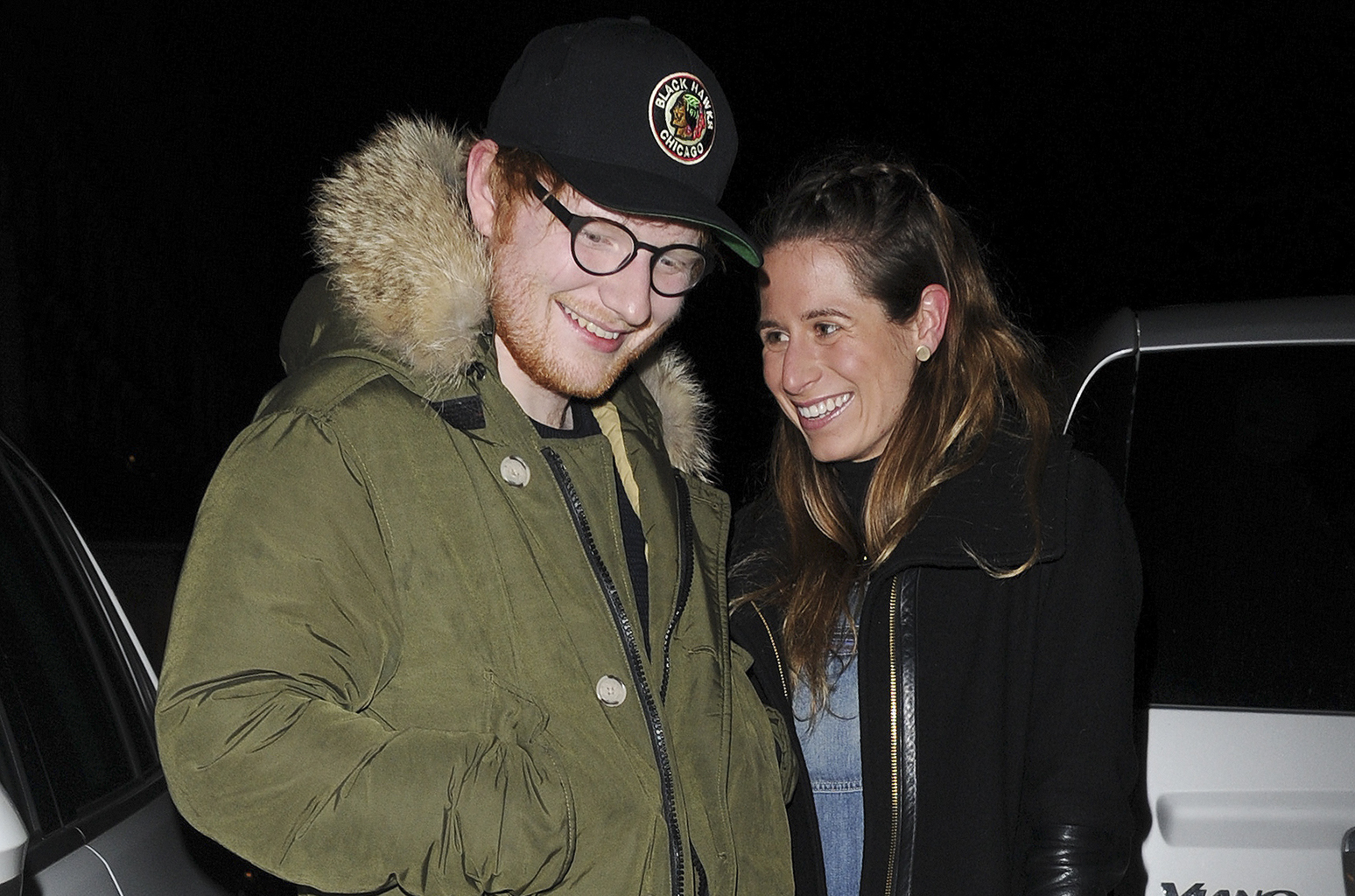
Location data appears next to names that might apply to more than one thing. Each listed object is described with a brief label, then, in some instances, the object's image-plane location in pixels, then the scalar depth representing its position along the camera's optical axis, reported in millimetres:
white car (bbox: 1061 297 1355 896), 2285
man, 1450
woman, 2094
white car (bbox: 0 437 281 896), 1820
